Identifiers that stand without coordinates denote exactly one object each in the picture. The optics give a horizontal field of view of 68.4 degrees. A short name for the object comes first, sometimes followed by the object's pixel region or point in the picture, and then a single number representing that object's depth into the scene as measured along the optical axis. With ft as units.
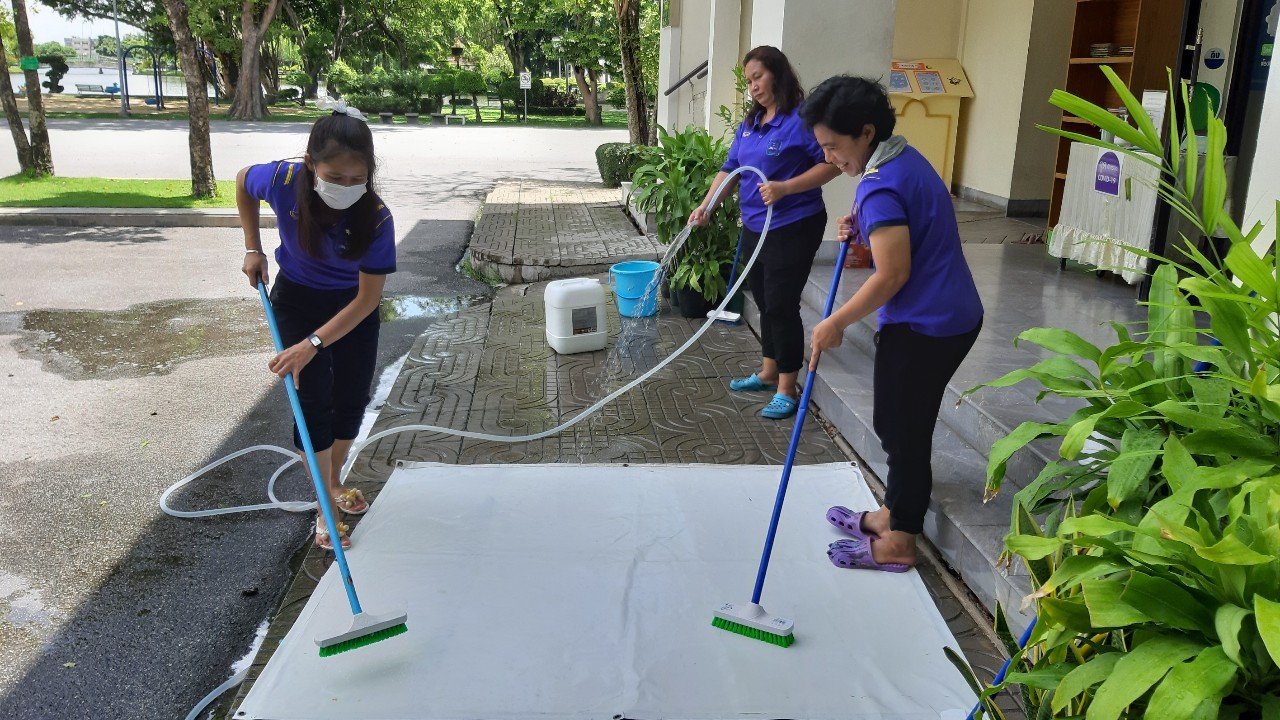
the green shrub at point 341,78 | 106.83
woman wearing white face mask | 10.02
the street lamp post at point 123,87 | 94.99
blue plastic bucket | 21.16
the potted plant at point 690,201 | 21.44
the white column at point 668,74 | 40.55
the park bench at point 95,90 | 130.93
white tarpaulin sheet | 8.90
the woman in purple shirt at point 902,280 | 9.69
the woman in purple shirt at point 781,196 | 14.93
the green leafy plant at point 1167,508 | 4.96
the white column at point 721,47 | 30.87
